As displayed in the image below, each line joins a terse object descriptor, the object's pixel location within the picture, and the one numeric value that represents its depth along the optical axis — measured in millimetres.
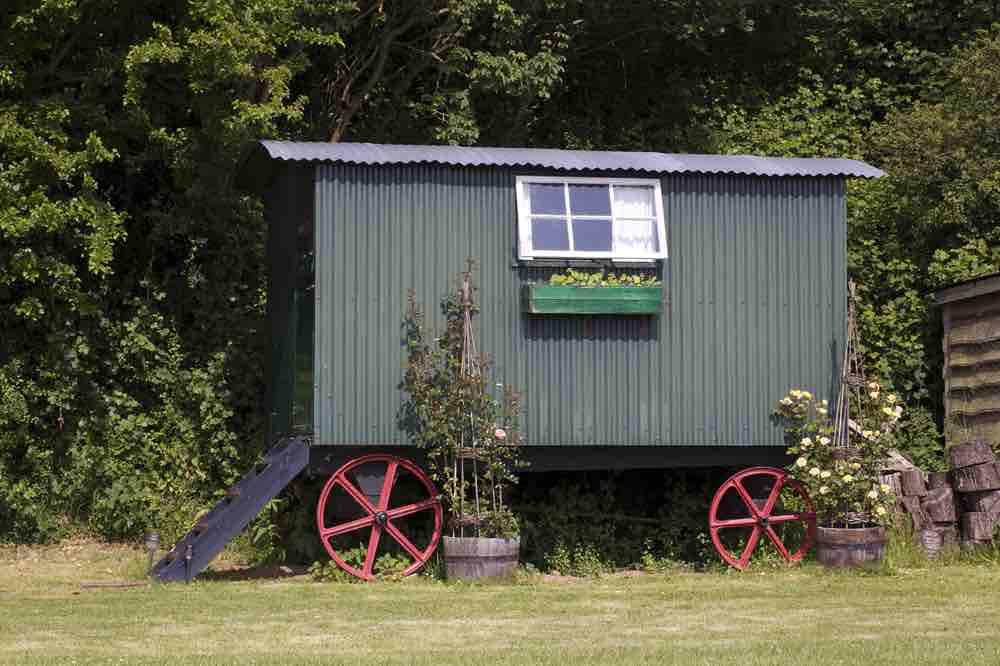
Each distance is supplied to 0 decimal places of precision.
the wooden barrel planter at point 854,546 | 14883
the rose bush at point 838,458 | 15094
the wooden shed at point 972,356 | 16906
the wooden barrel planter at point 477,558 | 14188
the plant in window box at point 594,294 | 14773
